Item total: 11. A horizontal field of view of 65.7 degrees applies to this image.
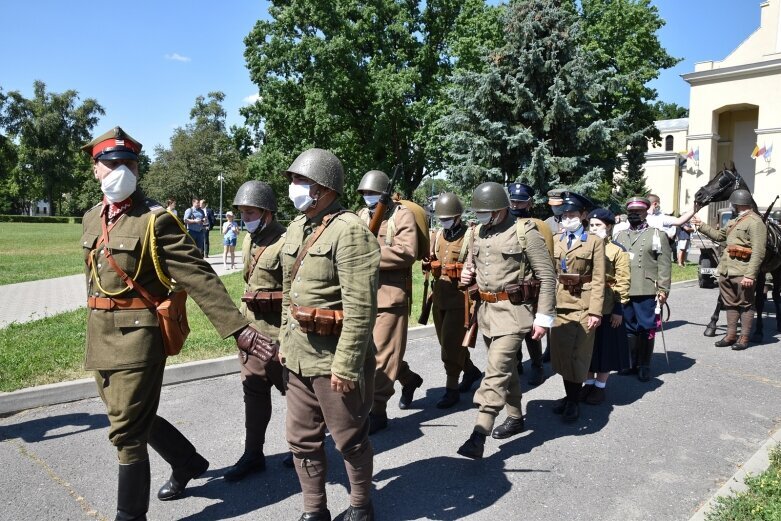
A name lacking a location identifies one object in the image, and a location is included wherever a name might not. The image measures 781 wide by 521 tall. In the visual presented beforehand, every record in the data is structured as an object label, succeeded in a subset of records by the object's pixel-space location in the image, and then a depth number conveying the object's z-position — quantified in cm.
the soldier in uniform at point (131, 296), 329
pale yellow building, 3825
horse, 941
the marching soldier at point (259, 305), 423
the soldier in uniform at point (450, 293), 597
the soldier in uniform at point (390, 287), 498
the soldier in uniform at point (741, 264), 845
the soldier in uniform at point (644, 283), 720
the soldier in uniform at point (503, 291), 461
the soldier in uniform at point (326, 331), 317
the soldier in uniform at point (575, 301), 560
